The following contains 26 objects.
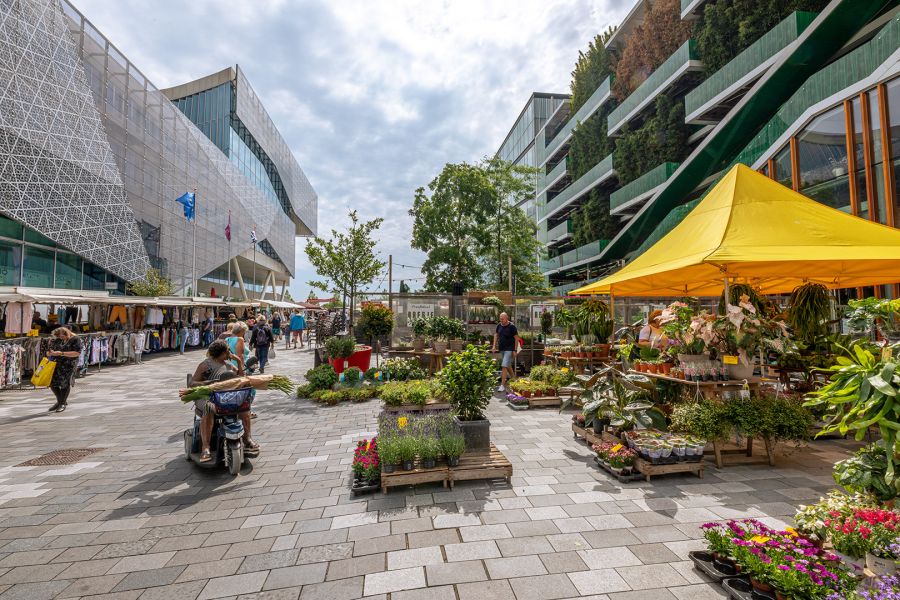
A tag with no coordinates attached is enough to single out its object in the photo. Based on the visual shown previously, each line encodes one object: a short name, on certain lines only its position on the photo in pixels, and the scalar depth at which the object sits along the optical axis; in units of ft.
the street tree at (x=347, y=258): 46.03
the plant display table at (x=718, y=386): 16.03
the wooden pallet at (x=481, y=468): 13.66
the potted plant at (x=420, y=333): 35.83
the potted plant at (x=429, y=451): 13.76
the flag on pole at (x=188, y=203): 78.38
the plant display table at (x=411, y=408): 21.49
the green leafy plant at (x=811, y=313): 21.04
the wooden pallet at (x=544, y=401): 26.12
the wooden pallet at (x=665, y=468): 13.83
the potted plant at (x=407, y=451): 13.64
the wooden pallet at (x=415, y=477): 13.15
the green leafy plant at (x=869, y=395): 7.25
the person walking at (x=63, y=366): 25.68
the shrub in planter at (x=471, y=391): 15.43
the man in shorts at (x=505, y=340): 30.22
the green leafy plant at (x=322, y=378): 29.76
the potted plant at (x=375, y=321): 38.32
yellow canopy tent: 15.99
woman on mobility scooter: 15.43
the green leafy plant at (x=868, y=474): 8.18
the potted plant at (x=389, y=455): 13.41
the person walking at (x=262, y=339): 38.32
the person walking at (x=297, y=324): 73.97
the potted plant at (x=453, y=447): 13.93
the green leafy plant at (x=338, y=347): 33.04
